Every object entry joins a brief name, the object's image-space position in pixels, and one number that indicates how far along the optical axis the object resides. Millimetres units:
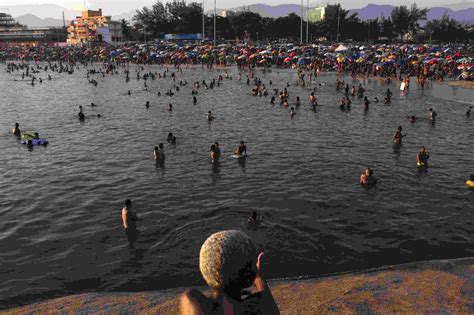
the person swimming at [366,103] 37188
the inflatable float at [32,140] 26984
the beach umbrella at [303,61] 62550
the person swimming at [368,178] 18525
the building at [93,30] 149750
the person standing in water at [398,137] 25877
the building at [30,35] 172500
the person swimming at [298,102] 39869
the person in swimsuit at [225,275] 3057
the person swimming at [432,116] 31844
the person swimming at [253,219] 14811
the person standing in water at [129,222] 14445
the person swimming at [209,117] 34028
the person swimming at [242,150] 23366
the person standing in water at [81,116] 34531
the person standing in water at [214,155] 22375
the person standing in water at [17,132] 29219
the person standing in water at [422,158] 21312
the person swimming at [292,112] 35200
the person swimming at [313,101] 37878
